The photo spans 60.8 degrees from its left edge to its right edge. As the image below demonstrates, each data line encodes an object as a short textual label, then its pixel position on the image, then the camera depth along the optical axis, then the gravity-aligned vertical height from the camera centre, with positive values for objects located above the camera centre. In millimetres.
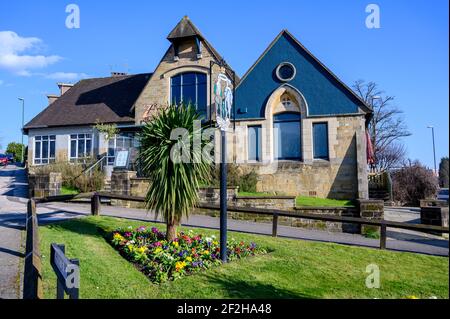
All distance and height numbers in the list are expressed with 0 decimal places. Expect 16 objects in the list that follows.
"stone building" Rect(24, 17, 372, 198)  18938 +2717
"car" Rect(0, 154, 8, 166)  43750 +1831
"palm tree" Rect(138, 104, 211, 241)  8461 +284
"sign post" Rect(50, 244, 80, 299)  3574 -960
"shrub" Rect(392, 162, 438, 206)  19553 -502
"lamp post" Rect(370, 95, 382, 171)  39700 +4342
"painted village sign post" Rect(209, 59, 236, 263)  7520 +1033
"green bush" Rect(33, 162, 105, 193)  19203 -30
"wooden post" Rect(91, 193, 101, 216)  12914 -934
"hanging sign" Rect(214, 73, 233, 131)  7492 +1492
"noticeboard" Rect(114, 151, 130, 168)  20828 +939
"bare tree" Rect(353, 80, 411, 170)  40312 +3533
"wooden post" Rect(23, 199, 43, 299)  4569 -1239
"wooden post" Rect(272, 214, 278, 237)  11008 -1429
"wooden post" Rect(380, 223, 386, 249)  9108 -1460
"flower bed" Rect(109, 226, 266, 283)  7017 -1596
